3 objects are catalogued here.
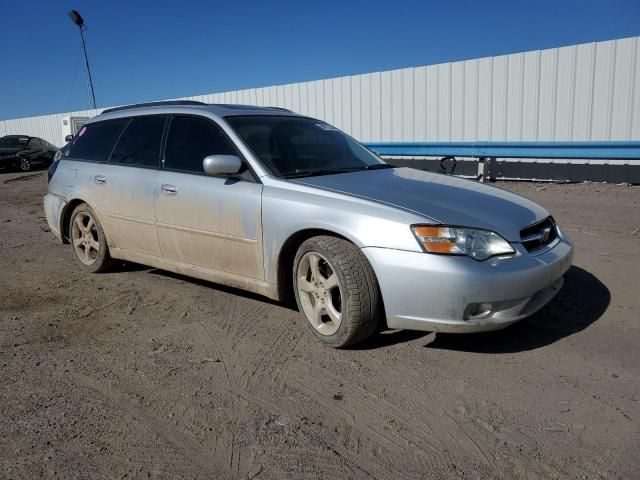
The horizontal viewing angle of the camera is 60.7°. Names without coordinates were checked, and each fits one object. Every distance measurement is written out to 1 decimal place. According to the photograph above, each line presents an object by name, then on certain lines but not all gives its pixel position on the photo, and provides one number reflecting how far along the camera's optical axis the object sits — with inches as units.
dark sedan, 815.1
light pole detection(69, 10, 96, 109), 990.4
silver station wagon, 123.0
